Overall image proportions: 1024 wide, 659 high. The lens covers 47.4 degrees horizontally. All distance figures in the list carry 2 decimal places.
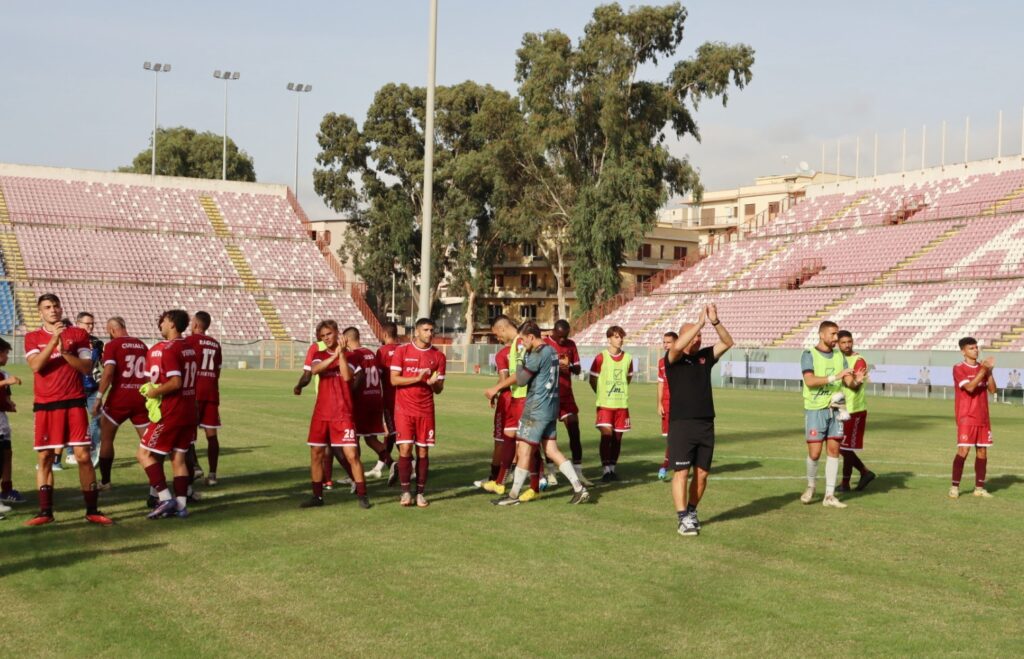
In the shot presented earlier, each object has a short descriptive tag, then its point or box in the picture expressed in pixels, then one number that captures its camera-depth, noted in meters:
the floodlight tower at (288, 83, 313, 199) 81.50
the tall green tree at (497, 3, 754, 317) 66.75
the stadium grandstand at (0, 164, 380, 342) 67.19
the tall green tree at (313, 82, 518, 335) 80.56
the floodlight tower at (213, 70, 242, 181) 82.25
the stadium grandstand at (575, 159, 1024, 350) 51.06
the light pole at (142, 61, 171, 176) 81.81
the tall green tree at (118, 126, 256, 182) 99.44
